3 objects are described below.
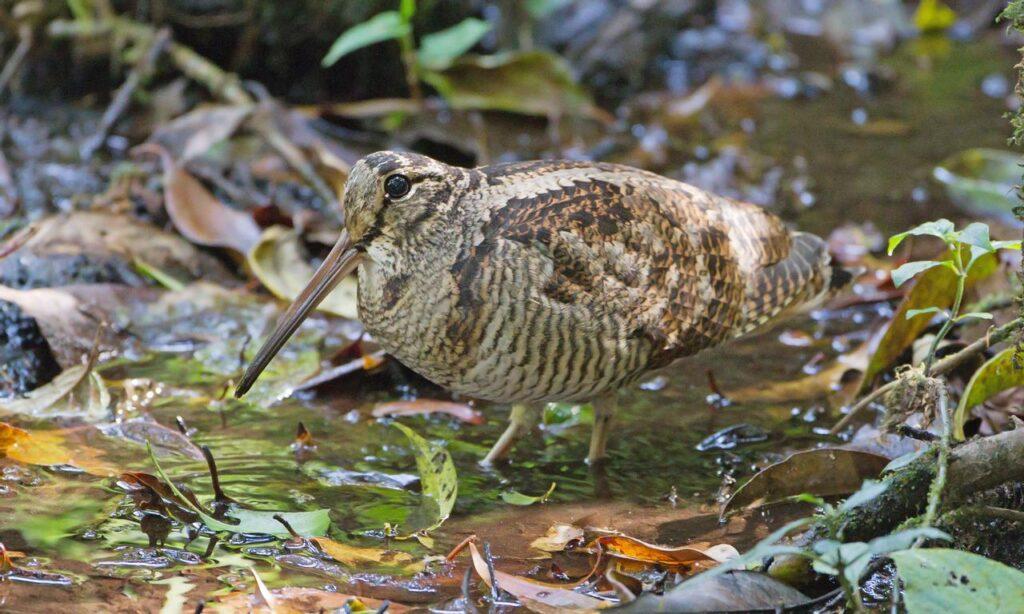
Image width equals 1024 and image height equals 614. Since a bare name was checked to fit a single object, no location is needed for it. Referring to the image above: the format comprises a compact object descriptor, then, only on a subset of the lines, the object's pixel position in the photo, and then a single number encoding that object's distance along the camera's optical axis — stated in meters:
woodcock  8.16
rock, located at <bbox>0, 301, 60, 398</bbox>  9.60
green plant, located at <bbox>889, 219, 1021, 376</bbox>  6.80
